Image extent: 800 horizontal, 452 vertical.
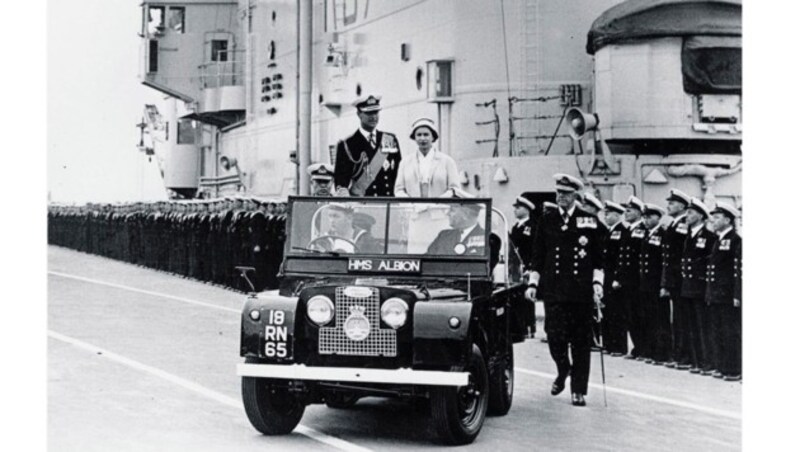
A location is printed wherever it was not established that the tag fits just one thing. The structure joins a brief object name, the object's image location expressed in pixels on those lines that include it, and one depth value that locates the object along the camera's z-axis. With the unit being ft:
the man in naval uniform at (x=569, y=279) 27.61
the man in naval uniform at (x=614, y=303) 37.04
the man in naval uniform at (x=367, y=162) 26.81
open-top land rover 22.15
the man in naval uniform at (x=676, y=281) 34.45
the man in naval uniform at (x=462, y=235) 24.43
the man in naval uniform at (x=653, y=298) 35.68
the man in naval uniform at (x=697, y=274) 33.14
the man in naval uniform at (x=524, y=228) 38.93
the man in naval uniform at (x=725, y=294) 31.78
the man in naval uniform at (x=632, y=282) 36.63
